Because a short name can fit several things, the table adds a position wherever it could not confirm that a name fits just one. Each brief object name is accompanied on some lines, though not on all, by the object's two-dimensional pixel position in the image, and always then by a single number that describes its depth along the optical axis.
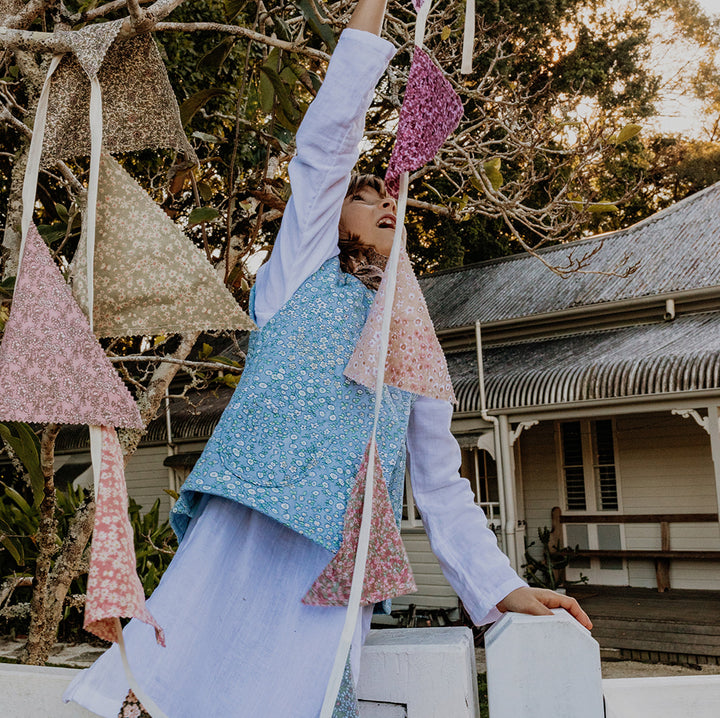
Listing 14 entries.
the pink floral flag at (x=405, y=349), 1.28
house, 9.66
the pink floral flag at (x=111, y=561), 0.99
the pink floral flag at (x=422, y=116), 1.26
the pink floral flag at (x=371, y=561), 1.20
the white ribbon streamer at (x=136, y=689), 1.03
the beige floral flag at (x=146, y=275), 1.16
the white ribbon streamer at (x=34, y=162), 1.15
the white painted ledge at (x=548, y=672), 1.07
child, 1.18
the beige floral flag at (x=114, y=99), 1.27
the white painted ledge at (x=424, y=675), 1.16
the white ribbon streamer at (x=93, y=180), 1.10
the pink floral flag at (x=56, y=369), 1.04
